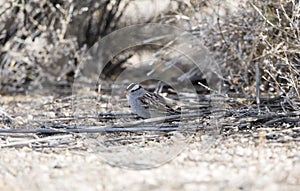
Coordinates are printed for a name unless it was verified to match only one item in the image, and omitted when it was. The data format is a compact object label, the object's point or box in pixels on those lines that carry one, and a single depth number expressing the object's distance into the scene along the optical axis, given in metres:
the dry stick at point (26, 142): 8.62
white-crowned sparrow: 9.95
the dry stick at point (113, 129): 9.20
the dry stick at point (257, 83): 10.45
